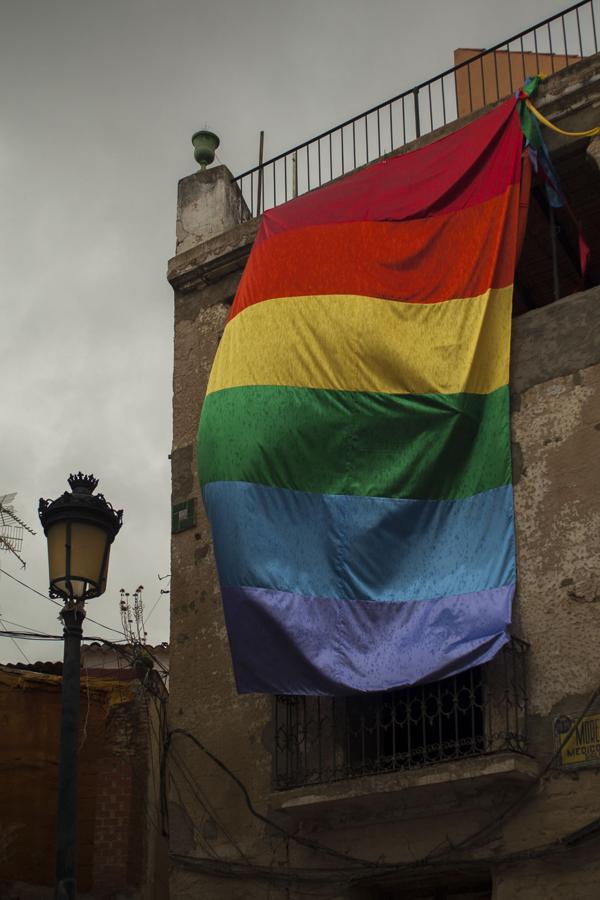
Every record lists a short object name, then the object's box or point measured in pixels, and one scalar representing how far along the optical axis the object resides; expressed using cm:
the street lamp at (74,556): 804
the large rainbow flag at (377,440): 946
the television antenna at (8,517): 1738
